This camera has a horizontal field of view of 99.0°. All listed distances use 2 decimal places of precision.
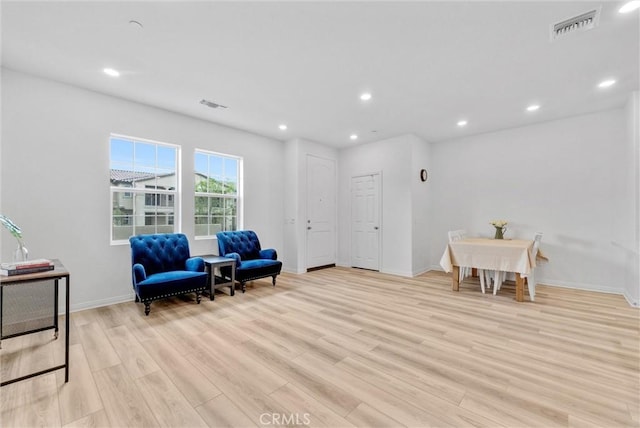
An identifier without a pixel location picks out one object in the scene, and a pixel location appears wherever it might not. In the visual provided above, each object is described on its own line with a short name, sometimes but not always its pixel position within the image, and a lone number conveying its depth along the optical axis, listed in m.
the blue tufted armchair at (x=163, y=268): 3.22
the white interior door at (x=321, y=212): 5.93
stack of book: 1.79
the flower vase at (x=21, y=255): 2.10
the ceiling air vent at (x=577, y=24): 2.20
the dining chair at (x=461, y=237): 4.64
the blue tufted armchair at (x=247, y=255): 4.23
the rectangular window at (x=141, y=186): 3.80
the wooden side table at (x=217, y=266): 3.86
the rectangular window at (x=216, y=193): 4.69
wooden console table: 1.76
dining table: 3.71
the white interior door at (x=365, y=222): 5.90
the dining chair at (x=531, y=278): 3.77
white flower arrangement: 4.74
